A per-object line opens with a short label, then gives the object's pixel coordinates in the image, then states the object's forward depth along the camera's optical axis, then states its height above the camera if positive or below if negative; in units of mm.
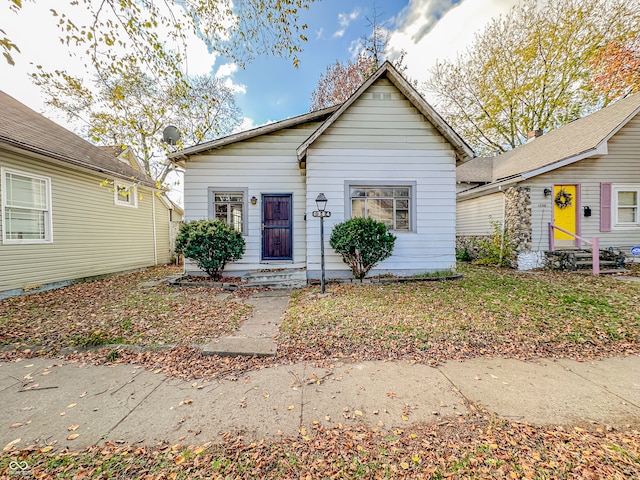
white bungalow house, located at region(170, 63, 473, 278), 7379 +1655
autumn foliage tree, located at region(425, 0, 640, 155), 15203 +10406
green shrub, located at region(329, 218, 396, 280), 6746 -209
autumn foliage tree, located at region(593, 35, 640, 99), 14195 +8946
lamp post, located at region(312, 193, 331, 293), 6180 +462
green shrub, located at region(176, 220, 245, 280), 7105 -243
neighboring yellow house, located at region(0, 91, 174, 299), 6484 +807
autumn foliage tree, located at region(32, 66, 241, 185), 4652 +4905
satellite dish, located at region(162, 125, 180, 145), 5852 +2539
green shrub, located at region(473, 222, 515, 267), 9898 -631
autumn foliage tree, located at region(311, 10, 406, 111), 14883 +10488
